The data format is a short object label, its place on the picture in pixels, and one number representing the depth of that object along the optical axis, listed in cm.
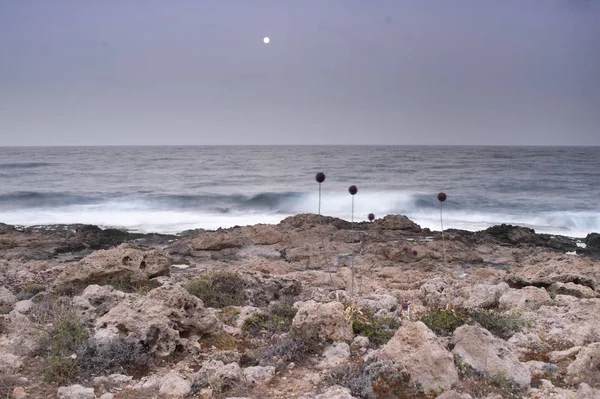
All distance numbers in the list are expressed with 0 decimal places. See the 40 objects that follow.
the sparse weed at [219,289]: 633
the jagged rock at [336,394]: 367
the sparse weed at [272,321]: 529
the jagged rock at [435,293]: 630
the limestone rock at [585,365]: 403
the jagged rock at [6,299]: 605
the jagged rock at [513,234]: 1553
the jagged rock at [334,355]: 442
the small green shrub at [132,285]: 712
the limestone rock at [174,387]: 388
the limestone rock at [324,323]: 484
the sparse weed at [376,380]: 382
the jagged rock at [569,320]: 488
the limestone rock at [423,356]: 392
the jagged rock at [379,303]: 584
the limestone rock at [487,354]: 403
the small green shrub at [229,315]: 555
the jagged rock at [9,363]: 416
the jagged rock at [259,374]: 413
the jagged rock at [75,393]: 379
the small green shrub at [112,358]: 422
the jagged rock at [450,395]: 342
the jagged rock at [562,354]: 449
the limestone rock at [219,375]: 393
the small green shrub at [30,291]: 671
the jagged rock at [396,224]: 1666
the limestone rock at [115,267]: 712
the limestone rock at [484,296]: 613
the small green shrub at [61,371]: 405
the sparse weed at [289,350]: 443
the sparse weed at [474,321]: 508
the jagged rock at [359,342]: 475
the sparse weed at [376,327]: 492
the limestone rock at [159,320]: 464
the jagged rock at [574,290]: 689
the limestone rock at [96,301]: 540
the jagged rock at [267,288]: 669
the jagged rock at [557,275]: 762
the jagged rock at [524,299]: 605
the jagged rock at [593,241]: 1577
